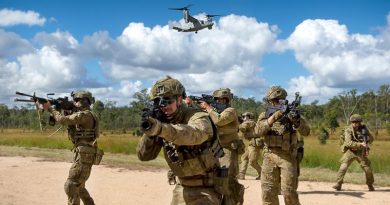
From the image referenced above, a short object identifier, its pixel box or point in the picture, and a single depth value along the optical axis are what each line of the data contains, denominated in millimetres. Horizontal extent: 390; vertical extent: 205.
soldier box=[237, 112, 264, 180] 12555
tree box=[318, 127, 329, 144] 37028
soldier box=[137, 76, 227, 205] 3924
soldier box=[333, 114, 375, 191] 11406
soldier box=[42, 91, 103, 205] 7770
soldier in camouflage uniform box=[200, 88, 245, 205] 7660
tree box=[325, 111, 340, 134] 56062
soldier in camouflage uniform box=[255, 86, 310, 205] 7273
